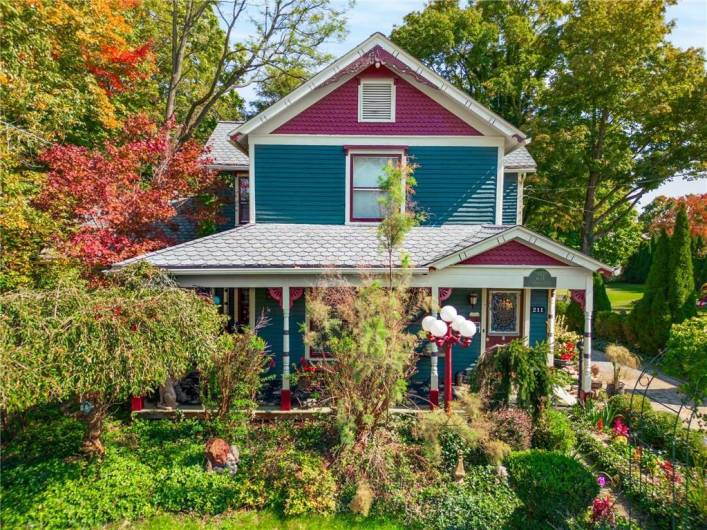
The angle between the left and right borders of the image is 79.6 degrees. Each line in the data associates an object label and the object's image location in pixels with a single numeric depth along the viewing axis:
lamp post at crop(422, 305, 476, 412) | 7.36
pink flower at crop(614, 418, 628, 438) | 8.53
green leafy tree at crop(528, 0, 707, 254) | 19.02
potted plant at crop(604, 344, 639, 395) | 10.24
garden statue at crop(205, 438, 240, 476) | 7.12
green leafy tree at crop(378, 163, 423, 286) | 7.61
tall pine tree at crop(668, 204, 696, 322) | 15.29
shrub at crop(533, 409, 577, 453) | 7.79
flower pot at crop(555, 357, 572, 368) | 13.05
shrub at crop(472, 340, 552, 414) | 7.71
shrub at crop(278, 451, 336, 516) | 6.45
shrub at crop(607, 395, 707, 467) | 7.59
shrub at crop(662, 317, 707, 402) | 7.30
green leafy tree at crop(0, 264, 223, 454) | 5.98
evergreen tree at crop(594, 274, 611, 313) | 19.65
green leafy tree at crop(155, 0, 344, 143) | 16.55
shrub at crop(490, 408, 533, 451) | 7.71
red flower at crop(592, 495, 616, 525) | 6.12
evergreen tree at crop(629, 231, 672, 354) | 15.49
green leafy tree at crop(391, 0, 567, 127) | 23.08
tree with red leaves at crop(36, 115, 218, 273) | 10.05
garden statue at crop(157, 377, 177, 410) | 9.51
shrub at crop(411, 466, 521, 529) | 6.14
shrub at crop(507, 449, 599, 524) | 5.80
